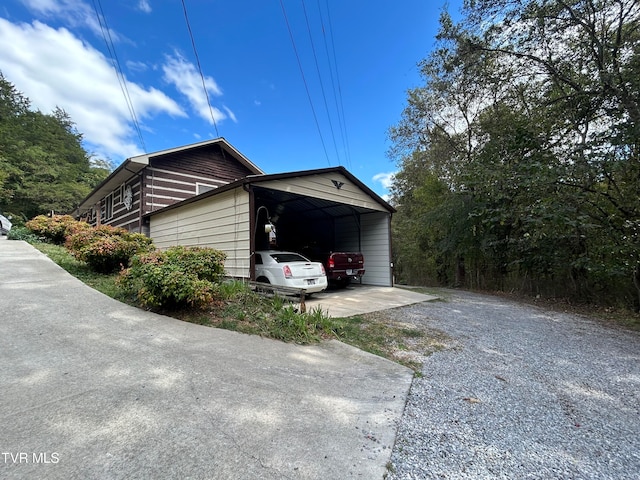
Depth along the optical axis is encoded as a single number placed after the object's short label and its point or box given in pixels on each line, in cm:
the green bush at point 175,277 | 467
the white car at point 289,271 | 697
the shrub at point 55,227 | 1219
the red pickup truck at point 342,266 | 919
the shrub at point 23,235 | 1279
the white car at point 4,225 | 1714
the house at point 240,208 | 750
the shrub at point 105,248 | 709
